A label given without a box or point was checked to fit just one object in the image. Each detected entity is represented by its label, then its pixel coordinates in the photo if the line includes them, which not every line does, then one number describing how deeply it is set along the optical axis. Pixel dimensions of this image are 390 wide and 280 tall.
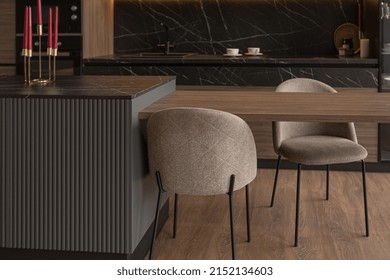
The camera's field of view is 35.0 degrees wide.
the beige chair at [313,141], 3.21
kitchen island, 2.57
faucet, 5.64
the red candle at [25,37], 3.03
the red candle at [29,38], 3.05
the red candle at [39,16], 3.12
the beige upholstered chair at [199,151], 2.55
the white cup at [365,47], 5.12
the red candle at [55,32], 3.11
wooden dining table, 2.59
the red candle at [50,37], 3.14
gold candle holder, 3.07
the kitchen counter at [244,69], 4.92
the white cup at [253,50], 5.45
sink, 5.31
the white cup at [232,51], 5.38
